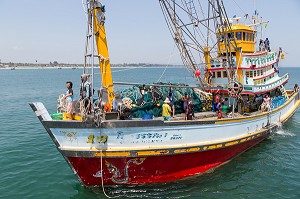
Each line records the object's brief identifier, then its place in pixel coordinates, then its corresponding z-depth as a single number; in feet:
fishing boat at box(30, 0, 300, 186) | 26.09
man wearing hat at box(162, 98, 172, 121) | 31.68
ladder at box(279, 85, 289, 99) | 57.45
